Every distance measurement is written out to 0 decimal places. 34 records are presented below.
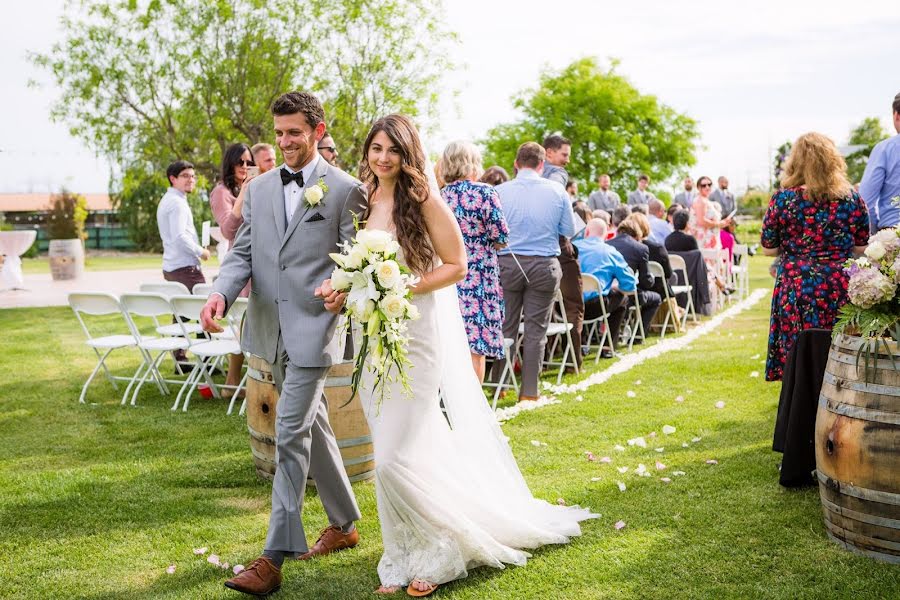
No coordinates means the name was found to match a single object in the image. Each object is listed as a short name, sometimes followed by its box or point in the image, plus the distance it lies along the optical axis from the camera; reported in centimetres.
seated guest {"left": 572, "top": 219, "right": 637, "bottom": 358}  968
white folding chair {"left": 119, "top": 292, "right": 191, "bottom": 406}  750
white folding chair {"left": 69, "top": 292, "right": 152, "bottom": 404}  775
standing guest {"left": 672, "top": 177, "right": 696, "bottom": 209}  1762
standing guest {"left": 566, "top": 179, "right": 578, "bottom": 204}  1328
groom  384
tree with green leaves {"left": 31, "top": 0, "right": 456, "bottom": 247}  1842
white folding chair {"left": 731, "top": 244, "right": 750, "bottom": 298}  1670
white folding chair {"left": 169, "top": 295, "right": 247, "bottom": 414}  713
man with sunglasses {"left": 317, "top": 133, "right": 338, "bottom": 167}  697
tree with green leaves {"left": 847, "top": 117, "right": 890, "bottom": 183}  7975
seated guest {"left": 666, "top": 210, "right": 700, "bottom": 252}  1277
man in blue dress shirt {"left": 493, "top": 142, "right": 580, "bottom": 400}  743
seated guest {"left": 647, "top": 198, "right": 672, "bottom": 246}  1341
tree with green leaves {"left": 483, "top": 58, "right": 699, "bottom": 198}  5228
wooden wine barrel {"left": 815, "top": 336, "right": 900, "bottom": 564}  384
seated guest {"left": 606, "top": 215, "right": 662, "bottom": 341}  1037
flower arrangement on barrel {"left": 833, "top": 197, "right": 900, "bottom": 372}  388
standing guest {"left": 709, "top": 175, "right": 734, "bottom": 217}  1827
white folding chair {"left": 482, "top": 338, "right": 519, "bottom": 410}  720
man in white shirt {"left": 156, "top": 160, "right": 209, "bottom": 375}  858
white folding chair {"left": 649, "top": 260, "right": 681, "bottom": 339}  1102
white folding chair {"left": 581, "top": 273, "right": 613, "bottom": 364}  923
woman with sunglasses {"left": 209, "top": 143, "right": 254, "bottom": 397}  765
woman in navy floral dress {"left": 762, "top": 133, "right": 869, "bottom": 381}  509
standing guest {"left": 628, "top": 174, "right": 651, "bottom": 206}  1748
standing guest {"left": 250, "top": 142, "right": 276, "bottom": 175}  754
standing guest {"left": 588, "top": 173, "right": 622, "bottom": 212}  1584
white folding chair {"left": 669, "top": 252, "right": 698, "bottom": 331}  1226
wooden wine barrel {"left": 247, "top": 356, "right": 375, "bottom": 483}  500
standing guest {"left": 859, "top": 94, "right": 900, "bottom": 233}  592
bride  380
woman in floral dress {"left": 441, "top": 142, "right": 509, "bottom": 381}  663
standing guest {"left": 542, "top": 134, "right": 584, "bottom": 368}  855
